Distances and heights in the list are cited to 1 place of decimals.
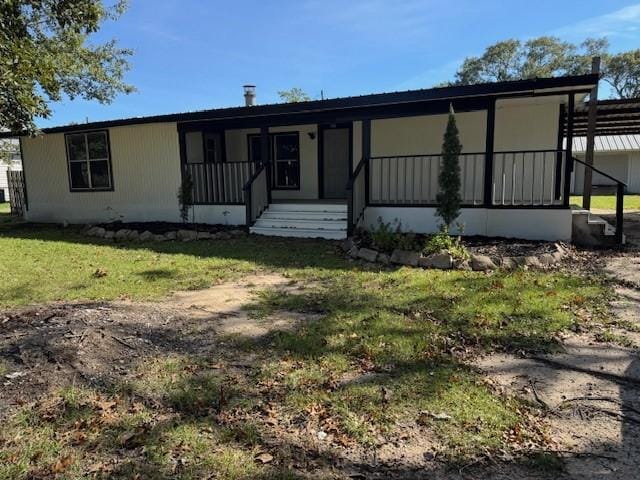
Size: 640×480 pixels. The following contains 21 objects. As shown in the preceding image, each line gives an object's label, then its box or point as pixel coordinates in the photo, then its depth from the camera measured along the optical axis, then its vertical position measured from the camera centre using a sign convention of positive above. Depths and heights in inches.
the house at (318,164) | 331.0 +16.2
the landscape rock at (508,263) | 258.5 -48.7
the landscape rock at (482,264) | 257.6 -48.7
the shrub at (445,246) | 266.8 -41.0
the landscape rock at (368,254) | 288.5 -47.7
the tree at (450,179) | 279.1 -0.7
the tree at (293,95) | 1649.9 +308.4
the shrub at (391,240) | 286.8 -39.3
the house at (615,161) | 935.0 +32.0
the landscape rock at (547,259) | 261.7 -47.6
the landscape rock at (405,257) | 273.3 -47.3
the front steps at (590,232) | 313.6 -38.4
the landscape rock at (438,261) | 263.7 -48.1
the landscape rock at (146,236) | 398.0 -46.9
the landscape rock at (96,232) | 431.2 -46.1
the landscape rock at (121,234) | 411.7 -46.5
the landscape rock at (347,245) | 315.3 -45.6
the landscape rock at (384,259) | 282.0 -49.2
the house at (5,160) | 833.0 +51.5
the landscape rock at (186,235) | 394.0 -45.9
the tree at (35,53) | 318.7 +125.3
